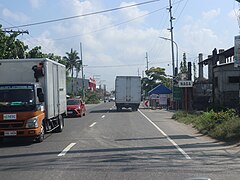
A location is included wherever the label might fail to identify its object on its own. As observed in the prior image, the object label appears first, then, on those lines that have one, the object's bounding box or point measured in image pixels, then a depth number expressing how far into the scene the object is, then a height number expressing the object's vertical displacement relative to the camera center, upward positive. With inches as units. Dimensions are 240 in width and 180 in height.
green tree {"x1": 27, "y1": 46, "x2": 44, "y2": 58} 1796.3 +181.7
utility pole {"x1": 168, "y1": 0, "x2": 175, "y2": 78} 1902.9 +361.7
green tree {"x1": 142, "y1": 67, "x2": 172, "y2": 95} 3754.9 +147.5
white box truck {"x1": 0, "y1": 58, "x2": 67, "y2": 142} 589.6 -2.8
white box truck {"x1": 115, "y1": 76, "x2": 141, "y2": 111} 1750.7 +15.6
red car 1370.6 -43.2
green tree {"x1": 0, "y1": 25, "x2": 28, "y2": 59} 1387.8 +176.7
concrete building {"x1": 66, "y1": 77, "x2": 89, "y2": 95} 3329.2 +122.5
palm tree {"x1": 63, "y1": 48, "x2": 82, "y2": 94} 3604.8 +307.0
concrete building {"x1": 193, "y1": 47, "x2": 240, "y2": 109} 1334.6 +17.7
